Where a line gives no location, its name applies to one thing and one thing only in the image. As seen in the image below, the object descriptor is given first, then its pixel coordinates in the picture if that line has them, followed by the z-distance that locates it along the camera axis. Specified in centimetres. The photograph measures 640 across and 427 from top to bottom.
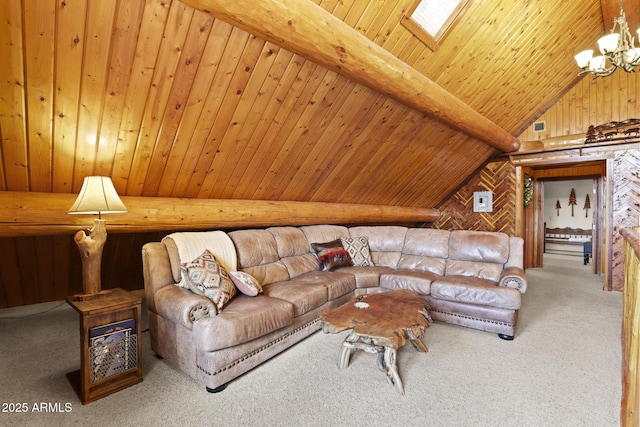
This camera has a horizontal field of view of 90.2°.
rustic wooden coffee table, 214
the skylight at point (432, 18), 291
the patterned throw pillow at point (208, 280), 245
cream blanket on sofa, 280
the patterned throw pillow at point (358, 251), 428
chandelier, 294
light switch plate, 647
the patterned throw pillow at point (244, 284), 274
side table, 205
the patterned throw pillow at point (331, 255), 400
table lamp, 225
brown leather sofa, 224
